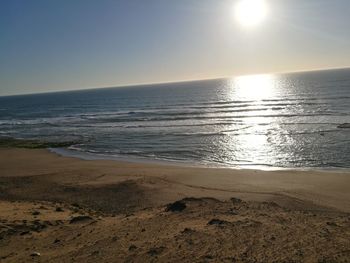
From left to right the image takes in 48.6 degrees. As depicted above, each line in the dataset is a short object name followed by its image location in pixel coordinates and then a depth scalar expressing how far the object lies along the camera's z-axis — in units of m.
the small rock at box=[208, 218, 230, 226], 12.16
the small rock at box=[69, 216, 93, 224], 13.12
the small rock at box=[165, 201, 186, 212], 14.38
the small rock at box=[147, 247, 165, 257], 9.91
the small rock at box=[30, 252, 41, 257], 10.03
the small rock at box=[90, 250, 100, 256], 10.00
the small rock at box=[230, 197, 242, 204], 15.79
